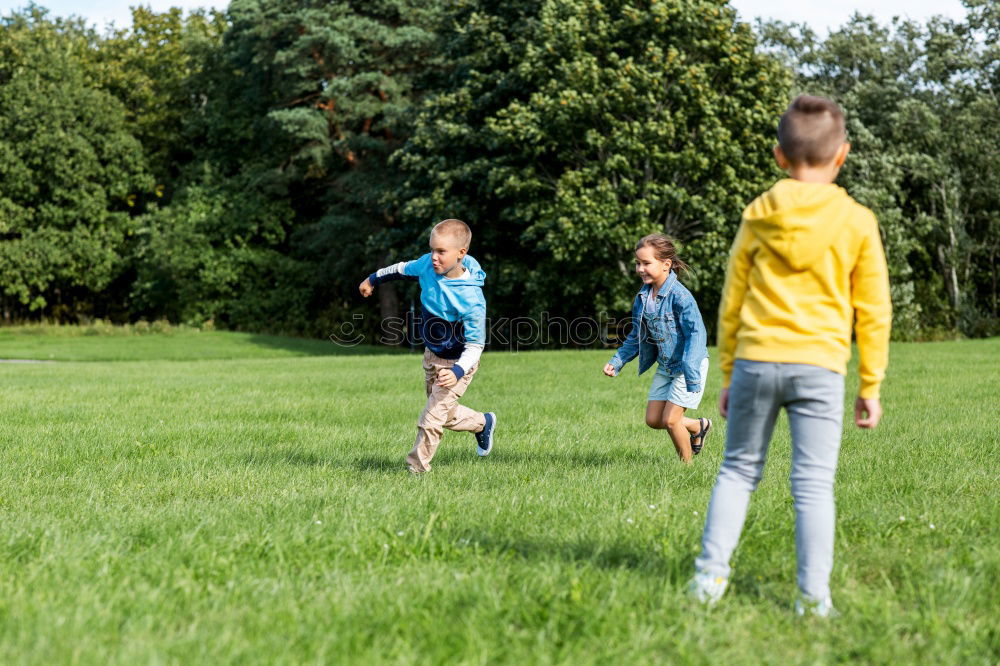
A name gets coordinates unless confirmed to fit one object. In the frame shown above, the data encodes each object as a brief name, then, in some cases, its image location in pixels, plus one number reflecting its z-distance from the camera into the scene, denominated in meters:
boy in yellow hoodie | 3.29
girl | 6.69
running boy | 6.10
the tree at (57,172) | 39.25
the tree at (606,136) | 26.38
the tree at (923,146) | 33.81
